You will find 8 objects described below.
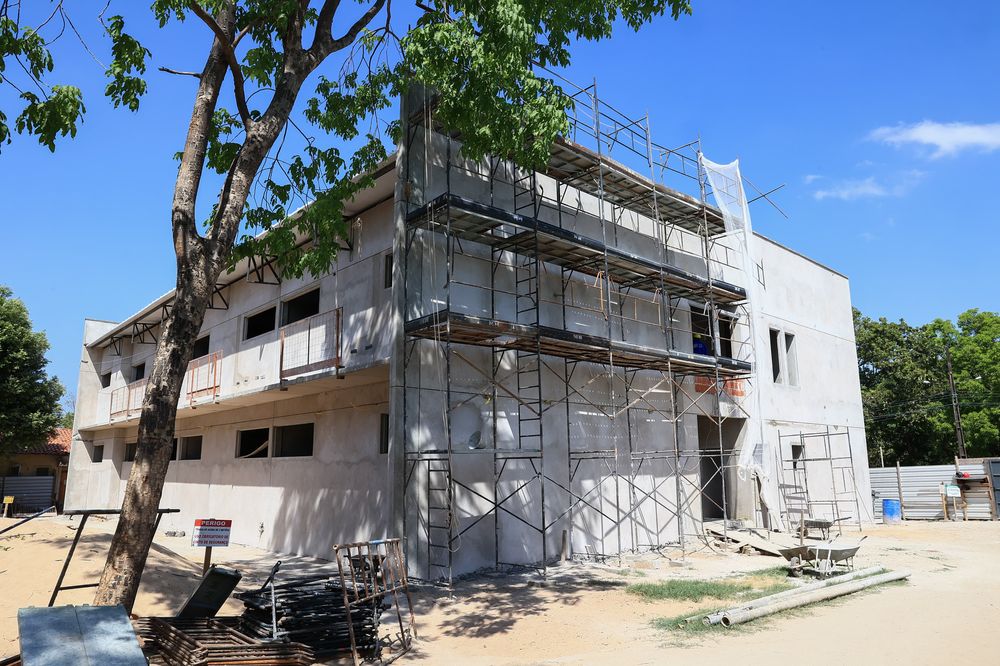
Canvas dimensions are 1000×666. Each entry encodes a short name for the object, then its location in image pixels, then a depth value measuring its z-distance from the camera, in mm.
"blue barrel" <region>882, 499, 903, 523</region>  22609
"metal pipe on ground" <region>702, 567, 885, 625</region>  7871
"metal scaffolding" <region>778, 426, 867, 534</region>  18656
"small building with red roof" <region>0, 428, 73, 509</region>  33312
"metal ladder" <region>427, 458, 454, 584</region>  11172
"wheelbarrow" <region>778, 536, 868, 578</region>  11133
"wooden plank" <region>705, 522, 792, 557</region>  13786
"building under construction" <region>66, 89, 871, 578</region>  11883
